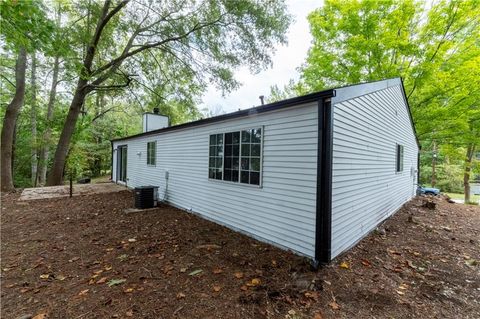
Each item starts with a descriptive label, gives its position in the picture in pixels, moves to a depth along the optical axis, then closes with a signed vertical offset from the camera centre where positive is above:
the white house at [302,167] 3.51 -0.16
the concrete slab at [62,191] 8.66 -1.59
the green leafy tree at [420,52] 8.53 +4.71
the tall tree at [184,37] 9.74 +5.78
